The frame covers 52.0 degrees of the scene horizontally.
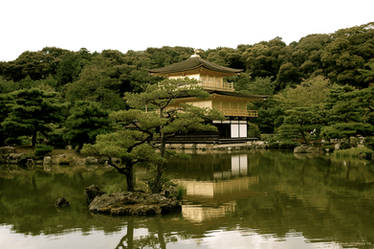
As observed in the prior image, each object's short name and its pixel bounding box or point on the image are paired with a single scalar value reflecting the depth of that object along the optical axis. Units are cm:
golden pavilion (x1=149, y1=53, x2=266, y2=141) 3319
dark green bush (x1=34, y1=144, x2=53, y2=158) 2169
